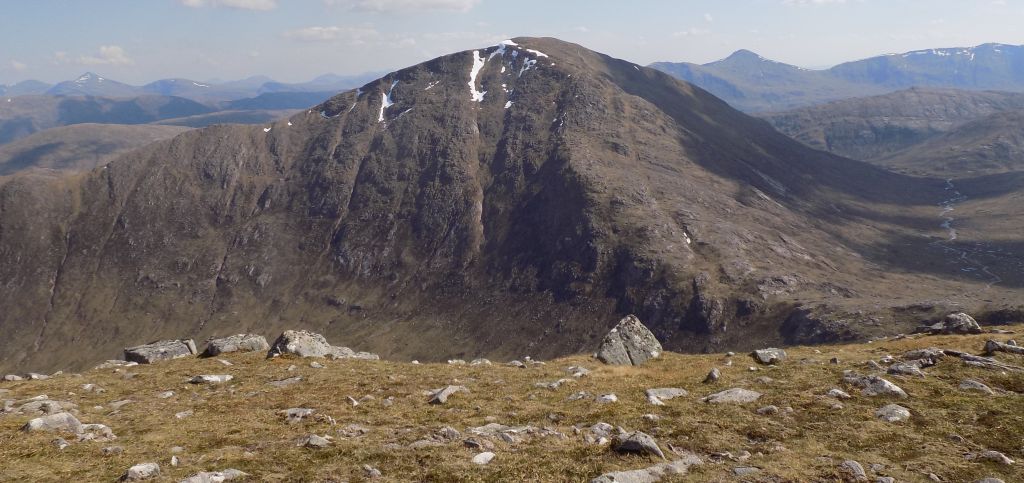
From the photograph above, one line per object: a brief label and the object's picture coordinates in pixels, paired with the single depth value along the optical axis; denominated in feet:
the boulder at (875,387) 78.48
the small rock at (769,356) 108.94
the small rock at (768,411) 75.87
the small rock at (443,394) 91.09
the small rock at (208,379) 108.88
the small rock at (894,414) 70.08
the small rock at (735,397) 82.02
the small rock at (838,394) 79.20
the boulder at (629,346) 123.34
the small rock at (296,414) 81.10
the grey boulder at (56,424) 74.25
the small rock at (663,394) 85.16
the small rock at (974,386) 76.02
